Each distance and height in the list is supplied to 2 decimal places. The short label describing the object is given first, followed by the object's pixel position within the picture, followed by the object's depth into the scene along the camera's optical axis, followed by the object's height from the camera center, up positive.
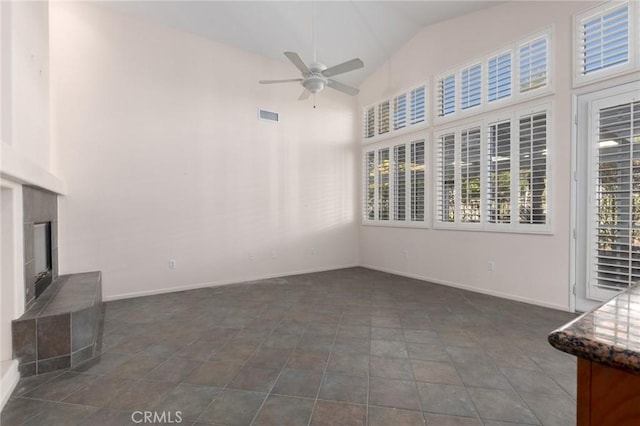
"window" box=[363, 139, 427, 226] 5.18 +0.49
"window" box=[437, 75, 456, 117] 4.68 +1.87
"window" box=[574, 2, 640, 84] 3.05 +1.86
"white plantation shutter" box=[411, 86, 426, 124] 5.10 +1.86
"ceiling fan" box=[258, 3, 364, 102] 3.25 +1.61
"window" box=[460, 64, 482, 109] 4.35 +1.87
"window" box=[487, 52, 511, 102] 4.03 +1.87
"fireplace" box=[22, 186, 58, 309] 2.55 -0.32
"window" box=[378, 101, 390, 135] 5.83 +1.87
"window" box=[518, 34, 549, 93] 3.67 +1.88
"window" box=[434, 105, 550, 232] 3.74 +0.51
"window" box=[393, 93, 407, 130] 5.44 +1.87
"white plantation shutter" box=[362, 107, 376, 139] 6.19 +1.87
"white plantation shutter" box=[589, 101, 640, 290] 3.05 +0.12
